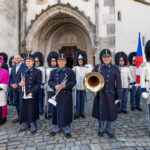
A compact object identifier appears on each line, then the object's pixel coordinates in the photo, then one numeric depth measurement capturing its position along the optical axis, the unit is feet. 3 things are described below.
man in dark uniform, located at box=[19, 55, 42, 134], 11.00
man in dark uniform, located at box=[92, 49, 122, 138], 10.31
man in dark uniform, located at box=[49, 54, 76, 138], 10.38
